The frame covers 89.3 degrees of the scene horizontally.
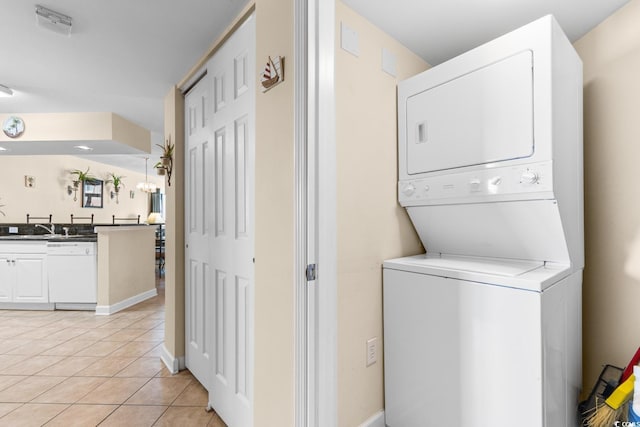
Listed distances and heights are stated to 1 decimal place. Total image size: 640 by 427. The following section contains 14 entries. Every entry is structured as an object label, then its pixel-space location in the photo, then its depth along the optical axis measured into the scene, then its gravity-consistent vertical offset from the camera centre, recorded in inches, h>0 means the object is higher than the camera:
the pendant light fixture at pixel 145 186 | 290.0 +24.7
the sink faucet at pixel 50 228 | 189.5 -8.4
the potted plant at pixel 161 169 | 99.6 +13.9
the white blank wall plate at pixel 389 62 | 65.9 +31.2
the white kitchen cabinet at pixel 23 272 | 159.5 -29.1
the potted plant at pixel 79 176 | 245.1 +29.2
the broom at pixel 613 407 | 48.9 -29.7
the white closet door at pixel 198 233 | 80.4 -5.2
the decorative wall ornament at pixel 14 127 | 140.9 +37.8
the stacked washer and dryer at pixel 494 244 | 47.9 -5.9
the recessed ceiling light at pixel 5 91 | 108.5 +41.9
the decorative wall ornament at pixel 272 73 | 49.7 +22.2
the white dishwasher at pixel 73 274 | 155.3 -29.1
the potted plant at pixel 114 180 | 284.8 +29.6
